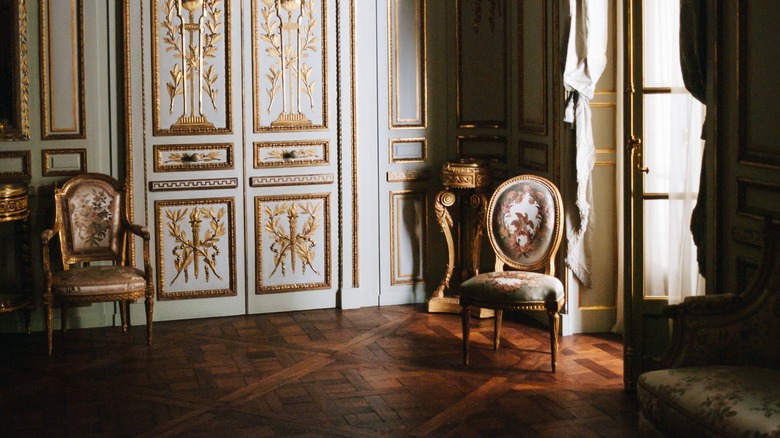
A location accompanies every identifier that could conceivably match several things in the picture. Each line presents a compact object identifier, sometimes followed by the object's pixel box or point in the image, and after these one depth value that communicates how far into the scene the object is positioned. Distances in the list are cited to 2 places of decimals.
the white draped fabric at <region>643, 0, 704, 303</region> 4.46
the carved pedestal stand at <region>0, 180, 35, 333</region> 5.26
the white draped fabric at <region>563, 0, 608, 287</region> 5.27
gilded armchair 5.34
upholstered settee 3.15
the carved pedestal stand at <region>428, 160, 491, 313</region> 5.88
